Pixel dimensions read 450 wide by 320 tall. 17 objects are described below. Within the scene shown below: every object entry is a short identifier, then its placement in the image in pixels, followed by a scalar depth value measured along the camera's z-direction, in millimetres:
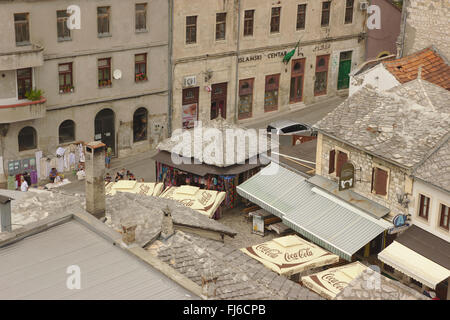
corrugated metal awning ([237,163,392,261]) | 35531
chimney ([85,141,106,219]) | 29969
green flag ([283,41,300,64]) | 58656
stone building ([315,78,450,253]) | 34969
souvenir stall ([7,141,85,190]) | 47094
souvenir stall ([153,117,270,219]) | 42562
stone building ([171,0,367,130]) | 53812
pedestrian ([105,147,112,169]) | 50438
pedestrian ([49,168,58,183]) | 48281
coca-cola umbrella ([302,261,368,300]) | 31391
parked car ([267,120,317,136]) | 53406
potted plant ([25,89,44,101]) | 46312
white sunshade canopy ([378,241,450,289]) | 32031
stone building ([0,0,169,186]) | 45688
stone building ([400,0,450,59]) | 45250
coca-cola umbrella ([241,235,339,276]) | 33594
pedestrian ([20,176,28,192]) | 45906
